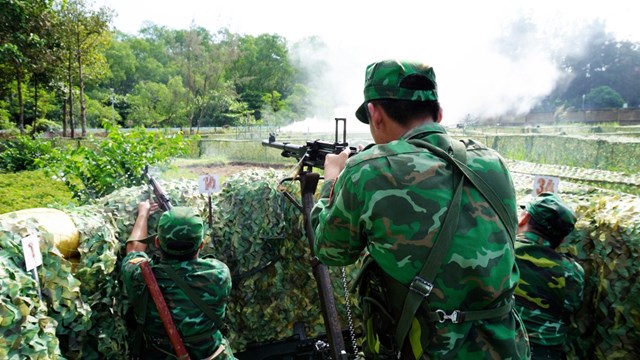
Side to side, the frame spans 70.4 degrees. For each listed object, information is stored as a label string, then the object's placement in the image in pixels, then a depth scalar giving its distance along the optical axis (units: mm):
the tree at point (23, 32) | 16188
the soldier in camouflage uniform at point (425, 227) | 1683
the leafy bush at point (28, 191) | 8625
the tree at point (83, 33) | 21328
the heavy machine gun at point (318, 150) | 2758
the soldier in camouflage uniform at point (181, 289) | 2713
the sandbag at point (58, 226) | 2761
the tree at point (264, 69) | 50469
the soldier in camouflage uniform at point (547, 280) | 2668
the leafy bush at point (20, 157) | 14758
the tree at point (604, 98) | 47531
